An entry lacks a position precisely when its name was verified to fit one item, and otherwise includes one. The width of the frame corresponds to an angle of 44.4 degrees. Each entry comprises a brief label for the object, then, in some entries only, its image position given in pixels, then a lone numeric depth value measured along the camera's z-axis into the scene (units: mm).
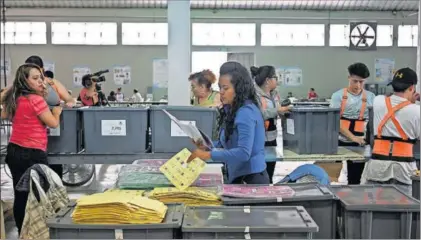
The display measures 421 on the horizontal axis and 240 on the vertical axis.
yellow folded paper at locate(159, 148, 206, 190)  2219
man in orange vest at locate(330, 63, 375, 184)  4297
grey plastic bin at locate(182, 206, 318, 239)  1647
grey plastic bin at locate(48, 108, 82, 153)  4184
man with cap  3309
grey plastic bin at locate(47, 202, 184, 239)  1681
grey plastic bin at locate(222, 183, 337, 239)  2029
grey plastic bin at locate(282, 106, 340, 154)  4145
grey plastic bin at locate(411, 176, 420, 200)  2805
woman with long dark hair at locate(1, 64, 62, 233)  3629
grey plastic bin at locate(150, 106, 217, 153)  4176
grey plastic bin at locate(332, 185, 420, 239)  1988
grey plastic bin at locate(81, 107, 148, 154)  4162
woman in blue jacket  2447
